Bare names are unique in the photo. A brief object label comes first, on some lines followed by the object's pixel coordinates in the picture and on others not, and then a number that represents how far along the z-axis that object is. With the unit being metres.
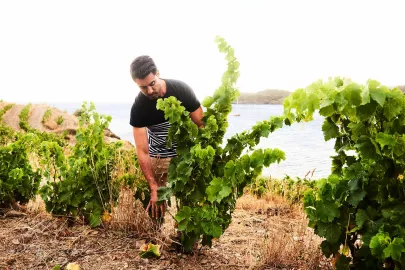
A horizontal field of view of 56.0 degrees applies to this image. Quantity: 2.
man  3.55
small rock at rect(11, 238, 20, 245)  3.78
